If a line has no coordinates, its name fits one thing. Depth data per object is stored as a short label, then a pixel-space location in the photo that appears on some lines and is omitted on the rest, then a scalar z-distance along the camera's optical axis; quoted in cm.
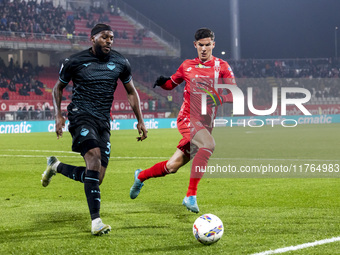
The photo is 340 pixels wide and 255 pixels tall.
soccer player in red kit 692
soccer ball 485
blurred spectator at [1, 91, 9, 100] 3603
